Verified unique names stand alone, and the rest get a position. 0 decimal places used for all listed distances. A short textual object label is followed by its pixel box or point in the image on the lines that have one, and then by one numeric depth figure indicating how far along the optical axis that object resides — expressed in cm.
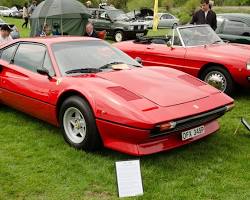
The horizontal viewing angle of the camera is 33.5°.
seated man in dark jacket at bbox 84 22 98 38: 1036
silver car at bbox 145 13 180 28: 3256
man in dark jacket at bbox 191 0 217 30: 992
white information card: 387
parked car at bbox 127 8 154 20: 3432
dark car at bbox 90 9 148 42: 2047
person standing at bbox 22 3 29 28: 2675
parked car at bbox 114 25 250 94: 739
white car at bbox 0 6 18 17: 4883
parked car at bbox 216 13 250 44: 1034
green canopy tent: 1474
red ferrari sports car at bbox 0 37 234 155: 435
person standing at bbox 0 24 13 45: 944
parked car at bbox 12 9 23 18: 4765
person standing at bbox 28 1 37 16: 2474
